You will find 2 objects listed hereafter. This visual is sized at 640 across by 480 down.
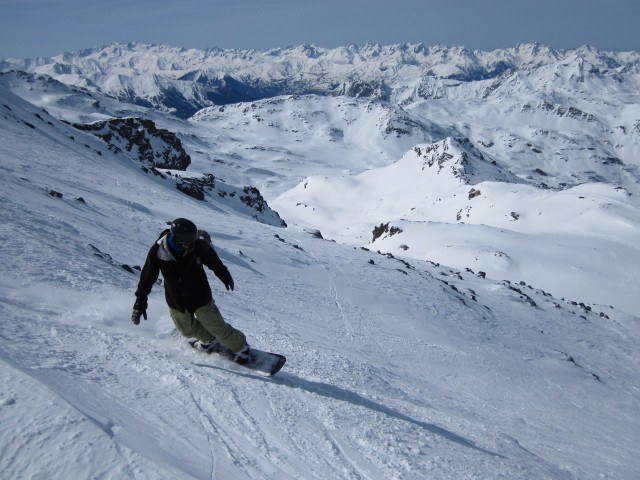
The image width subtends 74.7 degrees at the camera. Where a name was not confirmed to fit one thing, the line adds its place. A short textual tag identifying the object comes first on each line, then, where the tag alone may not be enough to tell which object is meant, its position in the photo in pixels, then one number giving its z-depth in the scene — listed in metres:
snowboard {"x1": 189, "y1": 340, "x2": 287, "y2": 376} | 6.53
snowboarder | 5.62
